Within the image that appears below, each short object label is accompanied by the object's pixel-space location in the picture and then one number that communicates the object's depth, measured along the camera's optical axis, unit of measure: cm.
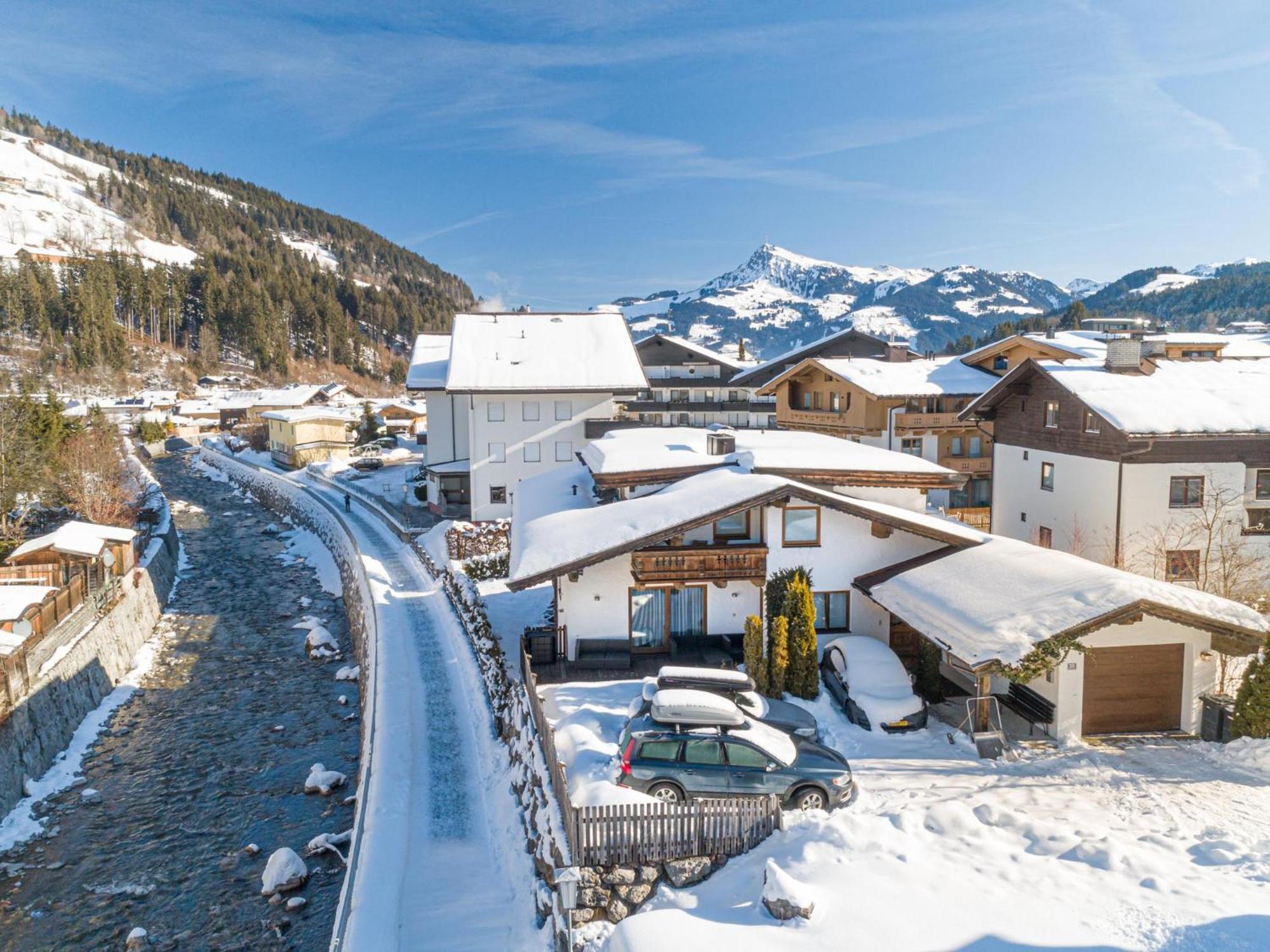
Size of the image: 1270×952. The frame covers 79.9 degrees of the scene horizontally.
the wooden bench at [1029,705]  1683
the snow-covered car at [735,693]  1520
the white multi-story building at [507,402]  4331
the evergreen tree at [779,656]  1859
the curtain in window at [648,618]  2119
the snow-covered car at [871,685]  1711
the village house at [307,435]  7562
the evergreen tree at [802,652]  1878
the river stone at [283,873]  1670
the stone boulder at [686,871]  1205
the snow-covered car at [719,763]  1361
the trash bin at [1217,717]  1644
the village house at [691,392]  6368
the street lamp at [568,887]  1111
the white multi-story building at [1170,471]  2428
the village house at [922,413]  4062
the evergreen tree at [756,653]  1850
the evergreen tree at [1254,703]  1555
